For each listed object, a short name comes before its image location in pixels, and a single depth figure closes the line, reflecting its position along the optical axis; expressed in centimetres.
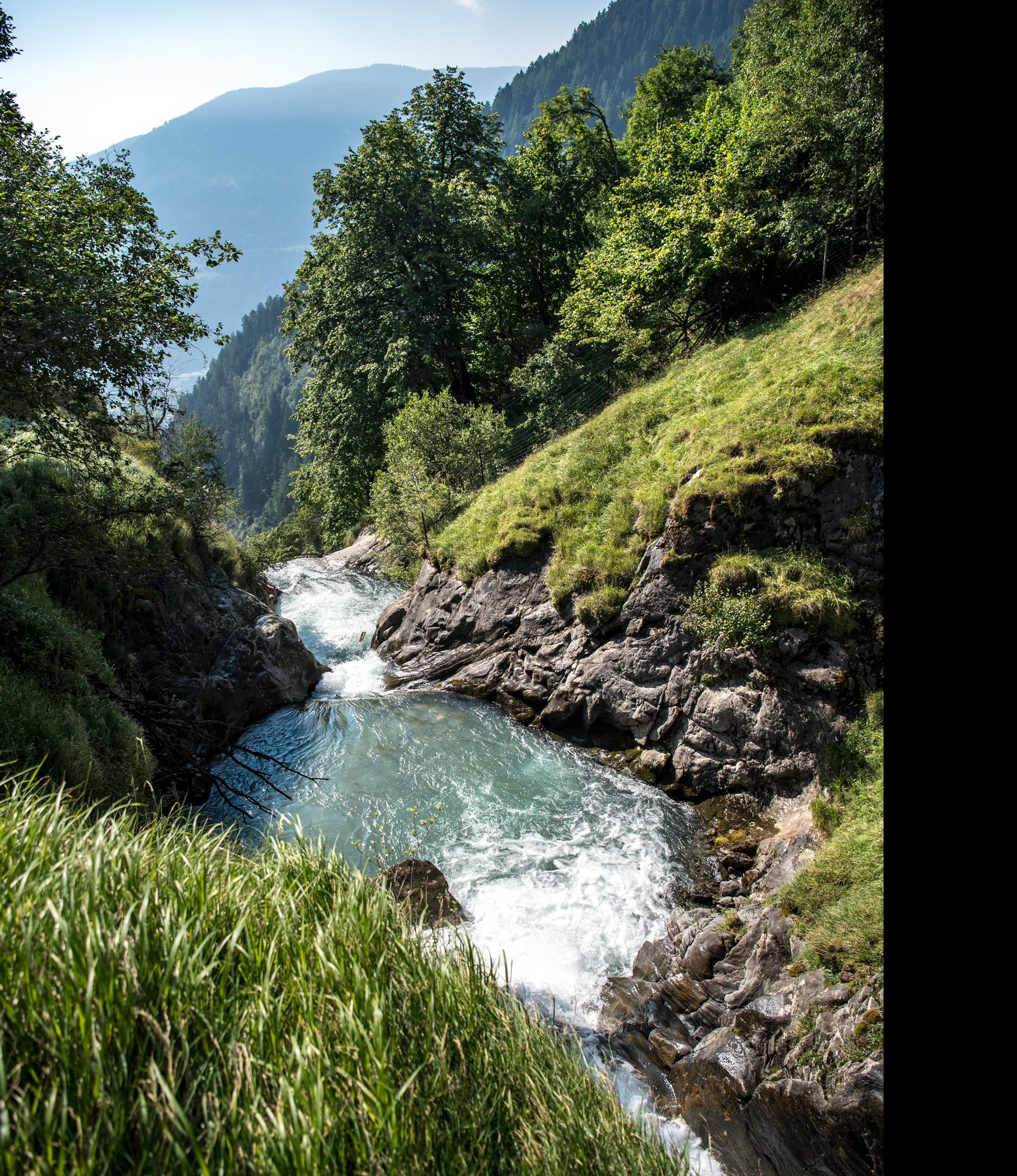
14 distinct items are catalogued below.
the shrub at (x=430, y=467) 1956
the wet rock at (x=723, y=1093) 498
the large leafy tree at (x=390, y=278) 2339
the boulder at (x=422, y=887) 707
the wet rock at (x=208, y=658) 1121
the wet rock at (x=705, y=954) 673
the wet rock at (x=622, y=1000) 643
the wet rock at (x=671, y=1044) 593
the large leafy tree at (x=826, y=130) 1235
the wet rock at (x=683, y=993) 642
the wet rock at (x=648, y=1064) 551
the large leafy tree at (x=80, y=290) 599
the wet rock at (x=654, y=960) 689
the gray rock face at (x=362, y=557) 2842
